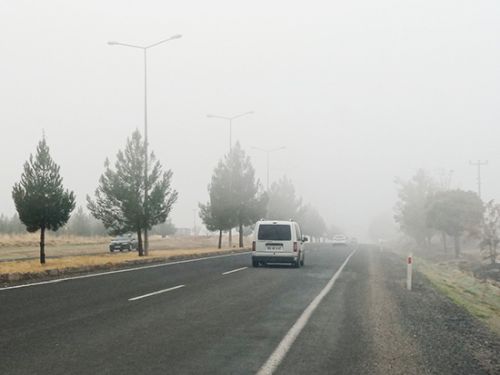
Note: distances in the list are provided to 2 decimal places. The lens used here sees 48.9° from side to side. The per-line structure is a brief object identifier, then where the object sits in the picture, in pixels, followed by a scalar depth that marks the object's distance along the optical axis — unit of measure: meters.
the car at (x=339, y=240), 66.66
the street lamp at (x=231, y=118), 42.43
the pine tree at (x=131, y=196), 27.23
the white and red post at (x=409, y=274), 15.08
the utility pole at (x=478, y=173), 73.39
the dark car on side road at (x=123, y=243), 42.69
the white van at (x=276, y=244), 21.55
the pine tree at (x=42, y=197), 22.12
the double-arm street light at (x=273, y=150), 55.10
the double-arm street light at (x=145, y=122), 26.83
